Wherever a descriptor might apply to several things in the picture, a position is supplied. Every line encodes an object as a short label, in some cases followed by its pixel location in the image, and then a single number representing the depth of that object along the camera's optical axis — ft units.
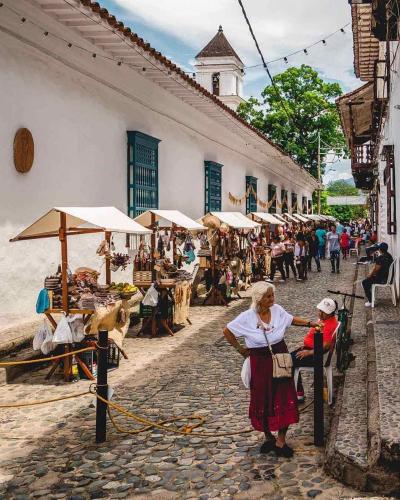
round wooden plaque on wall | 24.94
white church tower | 146.10
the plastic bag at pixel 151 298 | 30.45
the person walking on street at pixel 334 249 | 61.93
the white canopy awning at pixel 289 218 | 79.00
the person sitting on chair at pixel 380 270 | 33.55
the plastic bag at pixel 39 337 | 22.26
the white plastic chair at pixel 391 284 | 33.24
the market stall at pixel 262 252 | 55.88
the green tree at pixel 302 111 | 130.72
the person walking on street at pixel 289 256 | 56.54
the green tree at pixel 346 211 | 217.77
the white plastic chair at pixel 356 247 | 93.44
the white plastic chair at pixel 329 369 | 17.97
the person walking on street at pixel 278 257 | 55.93
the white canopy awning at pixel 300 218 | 85.48
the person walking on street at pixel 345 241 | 79.87
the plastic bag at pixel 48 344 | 22.17
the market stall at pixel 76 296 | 22.24
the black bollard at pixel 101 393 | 16.24
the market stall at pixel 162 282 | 31.07
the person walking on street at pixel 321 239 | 76.48
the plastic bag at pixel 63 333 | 21.85
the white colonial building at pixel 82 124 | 24.73
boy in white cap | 18.33
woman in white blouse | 14.99
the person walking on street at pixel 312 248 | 65.39
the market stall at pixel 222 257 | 41.65
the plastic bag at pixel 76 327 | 22.31
